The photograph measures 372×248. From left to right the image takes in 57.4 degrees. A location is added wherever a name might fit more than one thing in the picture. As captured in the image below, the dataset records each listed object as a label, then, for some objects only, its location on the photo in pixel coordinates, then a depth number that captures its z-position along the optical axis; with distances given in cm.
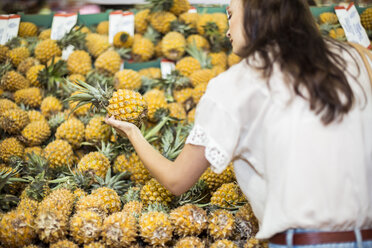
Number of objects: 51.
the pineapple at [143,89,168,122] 286
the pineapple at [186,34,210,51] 370
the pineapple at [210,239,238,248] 185
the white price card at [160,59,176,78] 354
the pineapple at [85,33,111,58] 373
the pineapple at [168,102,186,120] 299
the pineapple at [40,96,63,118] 314
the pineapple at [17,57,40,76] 358
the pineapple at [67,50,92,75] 344
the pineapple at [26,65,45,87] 338
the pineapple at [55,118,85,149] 281
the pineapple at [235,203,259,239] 199
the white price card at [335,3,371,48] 351
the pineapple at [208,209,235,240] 196
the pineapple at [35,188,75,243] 183
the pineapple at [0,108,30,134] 284
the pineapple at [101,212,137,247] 186
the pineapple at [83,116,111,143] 274
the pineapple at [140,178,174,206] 222
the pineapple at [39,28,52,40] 392
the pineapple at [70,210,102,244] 189
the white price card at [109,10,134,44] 390
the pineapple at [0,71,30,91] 334
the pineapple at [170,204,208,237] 196
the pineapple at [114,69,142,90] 317
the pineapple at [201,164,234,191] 238
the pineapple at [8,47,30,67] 366
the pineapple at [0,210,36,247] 182
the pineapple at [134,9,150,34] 394
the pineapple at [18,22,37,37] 407
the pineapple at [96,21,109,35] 406
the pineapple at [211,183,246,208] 220
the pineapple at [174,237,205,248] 187
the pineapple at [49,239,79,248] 180
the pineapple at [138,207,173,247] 190
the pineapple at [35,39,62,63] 362
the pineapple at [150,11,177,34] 384
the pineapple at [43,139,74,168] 264
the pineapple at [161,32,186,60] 360
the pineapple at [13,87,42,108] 322
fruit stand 192
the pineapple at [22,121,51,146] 284
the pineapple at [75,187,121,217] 207
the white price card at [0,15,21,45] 392
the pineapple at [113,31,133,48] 370
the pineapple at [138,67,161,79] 349
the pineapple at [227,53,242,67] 355
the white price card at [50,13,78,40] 384
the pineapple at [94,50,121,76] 344
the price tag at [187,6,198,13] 407
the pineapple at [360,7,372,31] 379
